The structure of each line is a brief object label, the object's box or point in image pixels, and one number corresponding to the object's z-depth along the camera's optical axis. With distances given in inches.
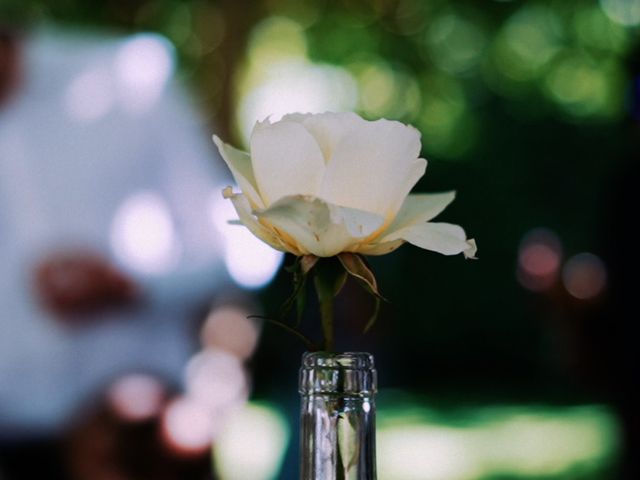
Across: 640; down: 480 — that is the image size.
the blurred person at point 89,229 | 77.8
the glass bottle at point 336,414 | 20.9
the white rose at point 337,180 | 19.5
